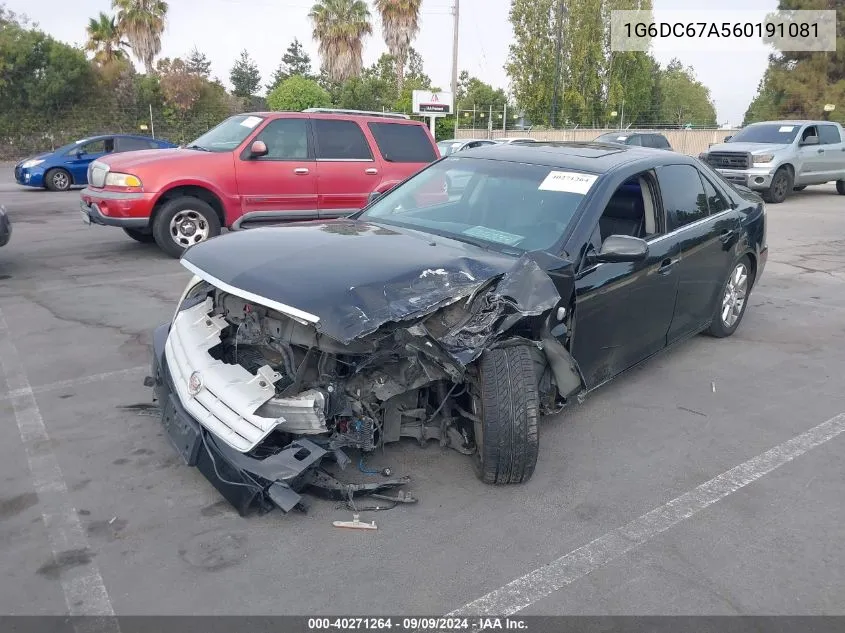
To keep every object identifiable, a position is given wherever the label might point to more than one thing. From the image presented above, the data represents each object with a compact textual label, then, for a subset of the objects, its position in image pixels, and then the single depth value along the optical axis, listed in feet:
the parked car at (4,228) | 26.00
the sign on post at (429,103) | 98.78
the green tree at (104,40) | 113.70
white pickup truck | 53.83
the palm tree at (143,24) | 112.57
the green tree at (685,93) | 276.62
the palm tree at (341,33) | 130.11
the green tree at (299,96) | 113.09
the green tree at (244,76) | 253.24
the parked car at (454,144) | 66.23
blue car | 58.23
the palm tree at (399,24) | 135.13
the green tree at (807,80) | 151.23
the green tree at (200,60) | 192.03
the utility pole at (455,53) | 107.45
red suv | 28.71
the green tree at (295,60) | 263.29
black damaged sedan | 10.88
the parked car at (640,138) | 70.18
